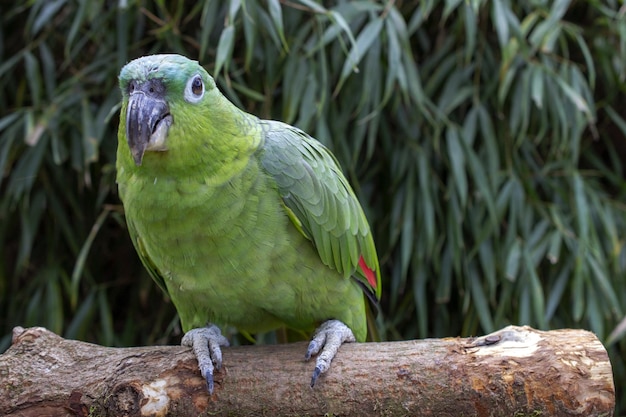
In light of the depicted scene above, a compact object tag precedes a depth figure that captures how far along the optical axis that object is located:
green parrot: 1.14
